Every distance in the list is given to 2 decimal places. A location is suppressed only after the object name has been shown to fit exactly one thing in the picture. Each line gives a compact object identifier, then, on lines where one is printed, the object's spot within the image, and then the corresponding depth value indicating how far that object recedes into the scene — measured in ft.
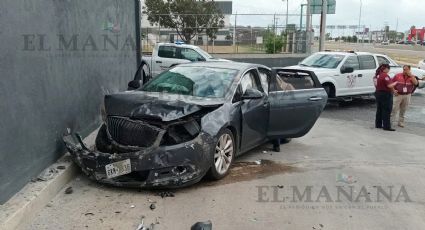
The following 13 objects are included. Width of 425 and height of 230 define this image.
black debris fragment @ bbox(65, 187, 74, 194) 18.54
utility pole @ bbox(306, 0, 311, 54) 86.20
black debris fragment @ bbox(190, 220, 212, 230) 14.15
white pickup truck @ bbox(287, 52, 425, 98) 45.68
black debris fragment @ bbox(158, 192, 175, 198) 18.56
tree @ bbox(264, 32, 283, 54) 93.81
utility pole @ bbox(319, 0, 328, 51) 78.59
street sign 81.87
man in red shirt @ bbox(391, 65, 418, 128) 37.19
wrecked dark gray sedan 18.37
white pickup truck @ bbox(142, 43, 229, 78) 61.46
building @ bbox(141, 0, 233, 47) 90.33
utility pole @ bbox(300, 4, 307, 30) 94.37
